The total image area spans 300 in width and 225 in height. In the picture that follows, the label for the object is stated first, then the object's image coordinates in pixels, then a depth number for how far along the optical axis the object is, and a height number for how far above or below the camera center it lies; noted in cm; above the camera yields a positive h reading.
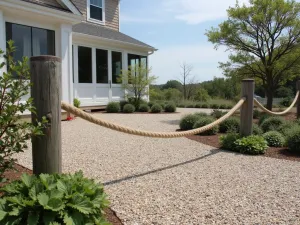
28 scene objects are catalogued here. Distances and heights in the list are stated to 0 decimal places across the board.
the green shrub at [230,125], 743 -92
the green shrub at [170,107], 1502 -86
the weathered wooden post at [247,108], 581 -35
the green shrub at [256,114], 1127 -89
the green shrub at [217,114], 969 -78
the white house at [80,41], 868 +202
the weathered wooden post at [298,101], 884 -28
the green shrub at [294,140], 568 -98
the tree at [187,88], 2594 +31
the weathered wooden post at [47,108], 220 -14
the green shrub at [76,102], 1197 -51
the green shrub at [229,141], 579 -103
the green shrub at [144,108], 1483 -91
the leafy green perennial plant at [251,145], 547 -105
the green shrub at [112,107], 1378 -82
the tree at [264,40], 1003 +199
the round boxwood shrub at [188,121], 823 -89
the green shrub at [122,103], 1469 -66
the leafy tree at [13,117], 209 -21
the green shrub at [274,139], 628 -105
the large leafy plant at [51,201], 189 -79
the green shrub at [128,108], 1391 -89
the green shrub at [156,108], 1445 -88
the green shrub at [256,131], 676 -94
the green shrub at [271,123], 760 -85
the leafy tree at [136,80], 1499 +57
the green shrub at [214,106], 1935 -100
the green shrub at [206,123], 761 -89
